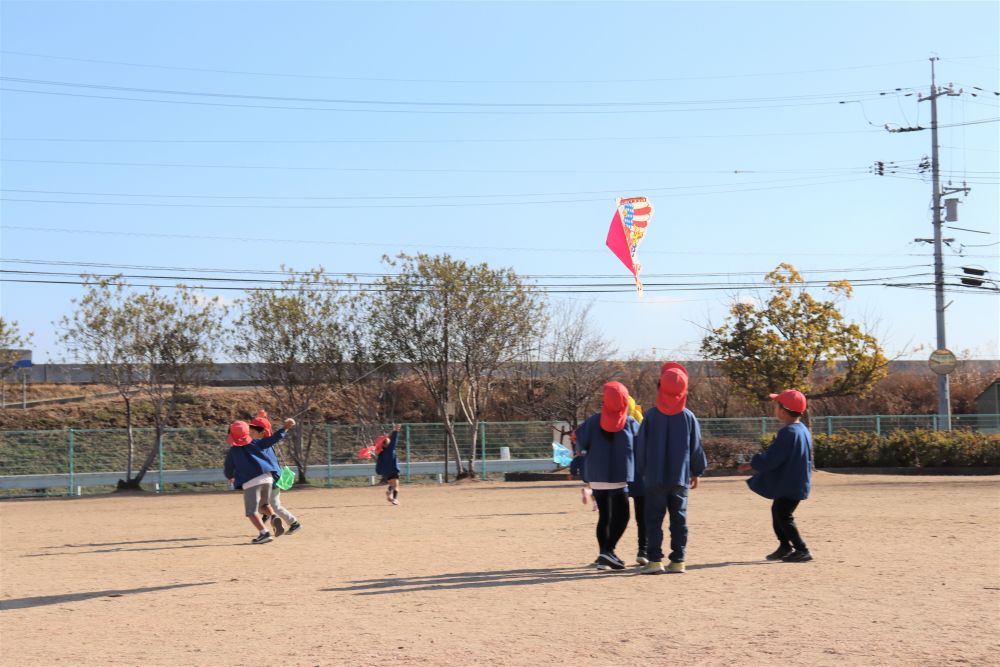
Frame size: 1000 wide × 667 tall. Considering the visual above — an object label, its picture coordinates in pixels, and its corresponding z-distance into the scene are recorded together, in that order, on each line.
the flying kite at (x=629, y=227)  17.11
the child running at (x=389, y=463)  19.09
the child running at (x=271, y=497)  12.90
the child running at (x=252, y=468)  12.62
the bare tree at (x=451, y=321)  28.61
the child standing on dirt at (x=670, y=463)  9.16
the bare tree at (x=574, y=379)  34.81
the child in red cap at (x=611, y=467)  9.58
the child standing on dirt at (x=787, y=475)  9.76
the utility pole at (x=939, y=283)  33.06
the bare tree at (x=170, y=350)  27.36
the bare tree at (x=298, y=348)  28.72
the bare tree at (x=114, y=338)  27.02
